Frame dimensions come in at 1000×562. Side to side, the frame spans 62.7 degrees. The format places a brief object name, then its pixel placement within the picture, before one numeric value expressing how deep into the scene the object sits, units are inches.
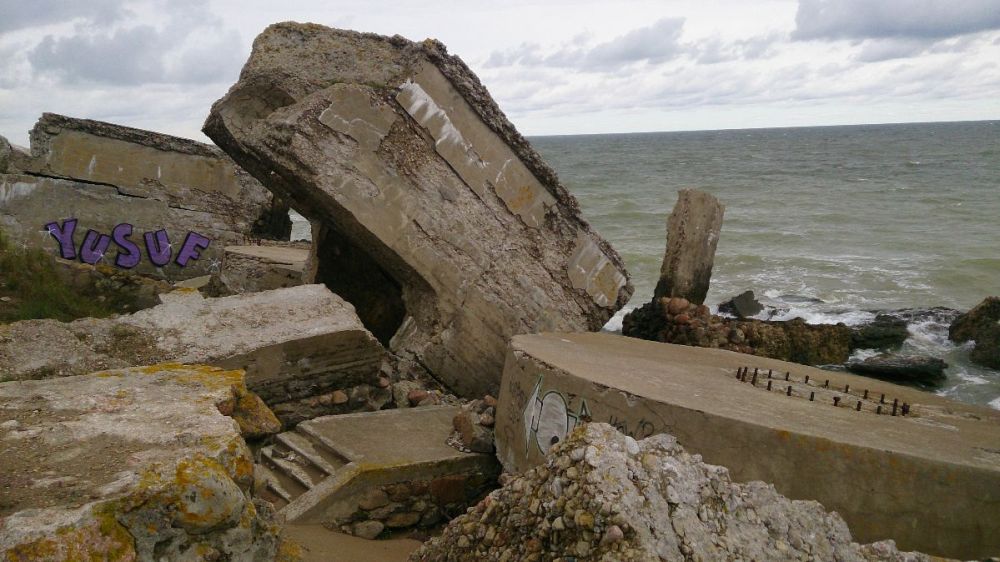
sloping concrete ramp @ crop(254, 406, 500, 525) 165.8
